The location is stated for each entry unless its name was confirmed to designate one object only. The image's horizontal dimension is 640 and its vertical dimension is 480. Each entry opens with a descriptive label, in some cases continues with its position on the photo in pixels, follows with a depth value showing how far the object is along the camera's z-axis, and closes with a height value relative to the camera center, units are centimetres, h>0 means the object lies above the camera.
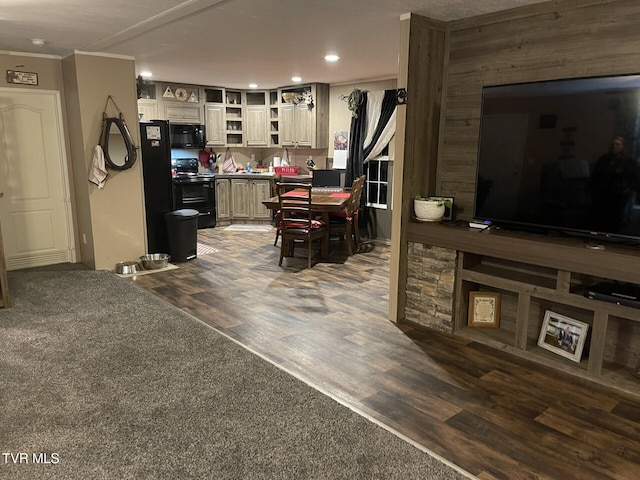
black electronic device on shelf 271 -78
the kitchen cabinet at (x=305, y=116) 779 +72
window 713 -34
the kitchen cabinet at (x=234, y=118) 864 +74
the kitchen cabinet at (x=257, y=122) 868 +66
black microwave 794 +37
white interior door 516 -26
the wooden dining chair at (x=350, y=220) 608 -83
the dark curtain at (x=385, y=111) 677 +69
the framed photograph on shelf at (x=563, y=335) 308 -117
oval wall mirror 518 +14
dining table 572 -54
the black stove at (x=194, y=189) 776 -52
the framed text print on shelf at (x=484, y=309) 364 -115
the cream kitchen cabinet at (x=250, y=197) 844 -69
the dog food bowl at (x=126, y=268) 537 -125
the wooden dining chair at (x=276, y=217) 602 -73
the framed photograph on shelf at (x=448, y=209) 379 -40
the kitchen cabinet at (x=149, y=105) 764 +85
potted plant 365 -38
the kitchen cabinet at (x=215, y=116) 834 +74
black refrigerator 569 -27
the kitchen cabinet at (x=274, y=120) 859 +69
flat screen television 280 +2
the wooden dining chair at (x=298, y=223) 558 -78
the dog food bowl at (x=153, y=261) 552 -121
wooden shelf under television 280 -86
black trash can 579 -92
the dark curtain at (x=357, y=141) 720 +27
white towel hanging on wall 512 -11
